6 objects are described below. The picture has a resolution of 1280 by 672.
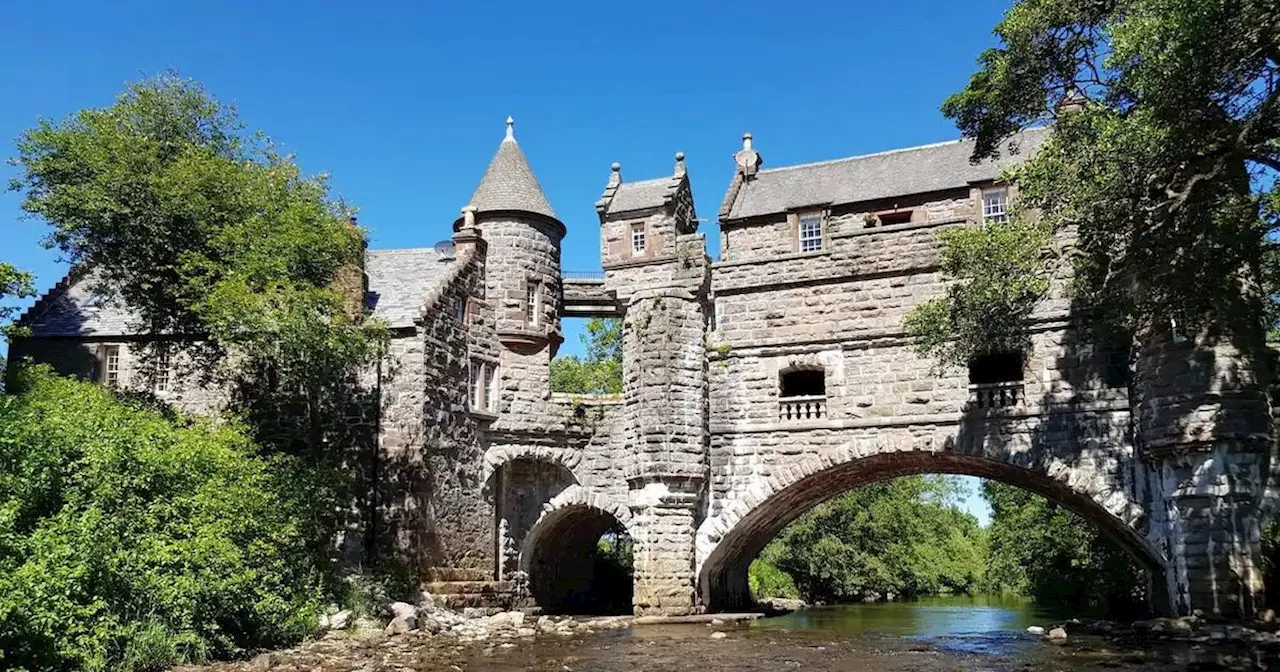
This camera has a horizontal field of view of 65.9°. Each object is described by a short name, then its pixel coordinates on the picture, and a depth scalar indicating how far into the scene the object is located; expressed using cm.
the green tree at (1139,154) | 1292
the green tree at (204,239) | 2130
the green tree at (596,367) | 4459
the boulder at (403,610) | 2114
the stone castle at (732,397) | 1908
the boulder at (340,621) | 1969
